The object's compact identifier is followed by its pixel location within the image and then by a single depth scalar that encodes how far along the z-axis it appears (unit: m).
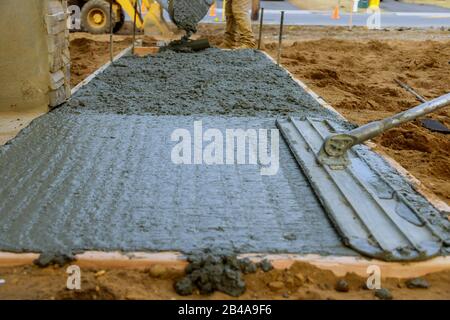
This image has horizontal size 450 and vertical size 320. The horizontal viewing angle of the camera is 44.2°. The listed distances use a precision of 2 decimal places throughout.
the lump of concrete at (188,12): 7.80
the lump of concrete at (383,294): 2.28
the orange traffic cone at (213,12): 14.55
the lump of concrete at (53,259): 2.41
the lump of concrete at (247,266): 2.39
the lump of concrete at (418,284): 2.38
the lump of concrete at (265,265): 2.41
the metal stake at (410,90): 6.29
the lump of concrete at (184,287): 2.25
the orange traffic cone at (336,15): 14.84
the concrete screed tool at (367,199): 2.60
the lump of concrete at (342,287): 2.32
